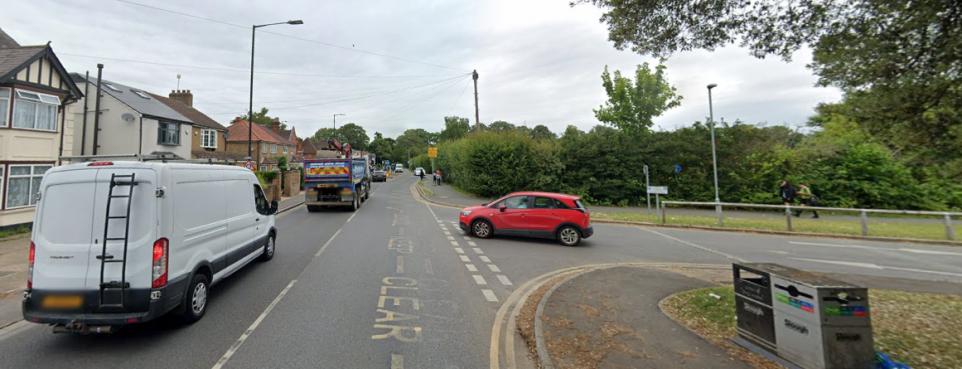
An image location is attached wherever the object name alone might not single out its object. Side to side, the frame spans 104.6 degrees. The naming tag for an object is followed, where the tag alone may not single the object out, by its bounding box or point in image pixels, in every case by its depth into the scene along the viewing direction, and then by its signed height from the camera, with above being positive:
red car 10.44 -0.46
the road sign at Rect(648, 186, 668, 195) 14.68 +0.41
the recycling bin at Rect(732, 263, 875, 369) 3.21 -1.11
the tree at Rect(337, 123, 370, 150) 104.38 +19.47
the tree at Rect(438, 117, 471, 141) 83.50 +16.86
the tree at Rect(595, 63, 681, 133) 29.50 +8.13
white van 3.89 -0.44
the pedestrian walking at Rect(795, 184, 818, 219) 17.69 +0.11
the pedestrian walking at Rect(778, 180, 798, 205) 17.92 +0.32
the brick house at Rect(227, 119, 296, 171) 45.28 +8.10
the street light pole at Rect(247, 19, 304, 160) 18.29 +5.37
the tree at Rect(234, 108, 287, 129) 67.29 +15.83
